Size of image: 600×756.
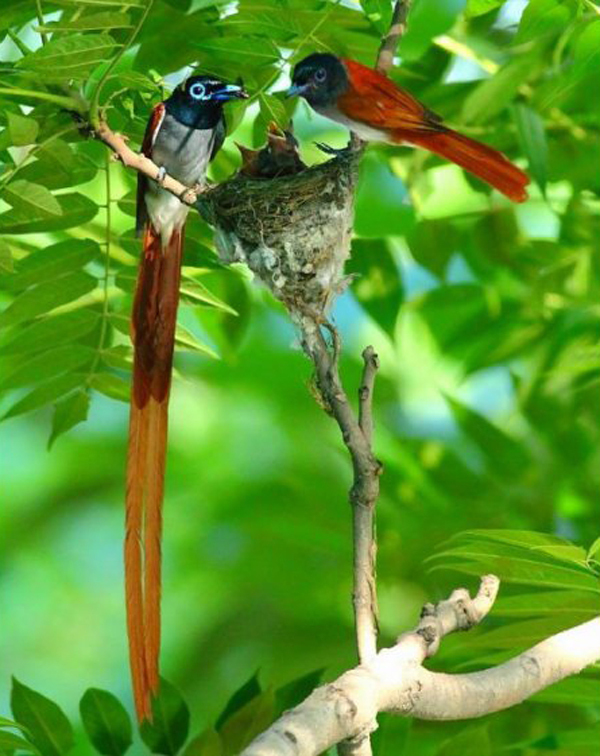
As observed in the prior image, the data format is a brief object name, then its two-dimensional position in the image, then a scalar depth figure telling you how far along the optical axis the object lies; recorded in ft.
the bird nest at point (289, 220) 16.01
